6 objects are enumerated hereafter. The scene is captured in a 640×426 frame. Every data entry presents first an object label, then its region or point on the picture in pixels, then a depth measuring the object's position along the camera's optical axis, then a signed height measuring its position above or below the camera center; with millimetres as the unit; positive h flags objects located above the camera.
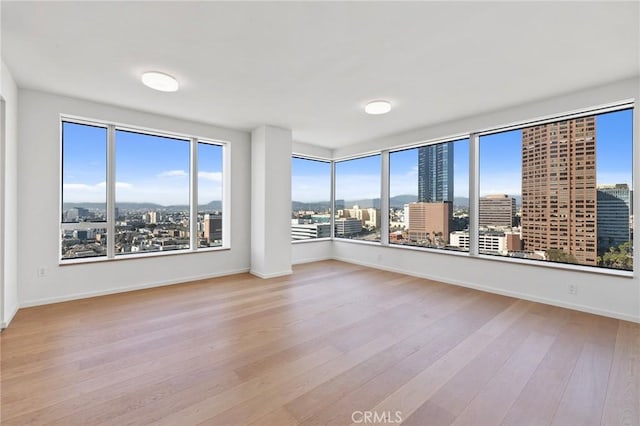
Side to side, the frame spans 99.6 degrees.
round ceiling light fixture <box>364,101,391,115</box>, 3701 +1465
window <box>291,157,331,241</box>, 6312 +315
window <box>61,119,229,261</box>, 3842 +312
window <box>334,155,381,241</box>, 6129 +322
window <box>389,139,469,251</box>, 4672 +304
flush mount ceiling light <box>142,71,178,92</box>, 2908 +1446
